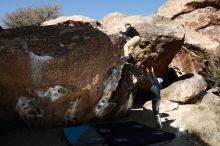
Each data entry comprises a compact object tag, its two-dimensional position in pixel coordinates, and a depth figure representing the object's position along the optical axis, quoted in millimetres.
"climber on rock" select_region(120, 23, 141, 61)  6737
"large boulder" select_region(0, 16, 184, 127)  5552
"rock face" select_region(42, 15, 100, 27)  10373
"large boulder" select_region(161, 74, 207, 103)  8024
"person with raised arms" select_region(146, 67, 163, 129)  6227
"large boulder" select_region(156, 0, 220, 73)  9724
